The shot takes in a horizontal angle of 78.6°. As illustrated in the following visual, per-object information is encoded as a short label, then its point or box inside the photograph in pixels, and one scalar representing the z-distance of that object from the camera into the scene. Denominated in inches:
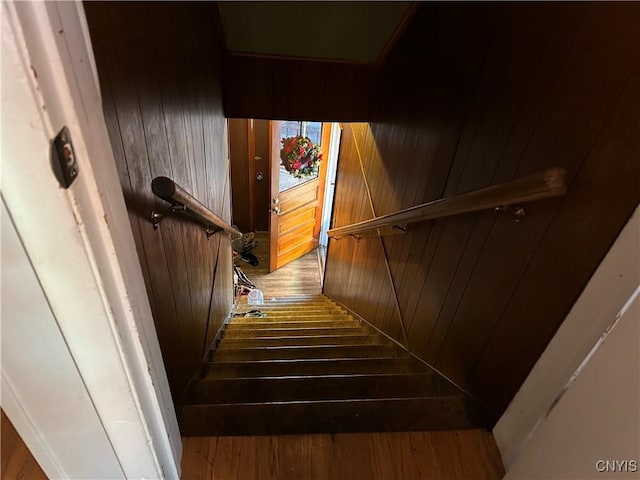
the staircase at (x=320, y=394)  52.8
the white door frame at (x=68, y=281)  18.3
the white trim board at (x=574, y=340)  30.8
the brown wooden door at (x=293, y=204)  176.9
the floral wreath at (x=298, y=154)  172.7
